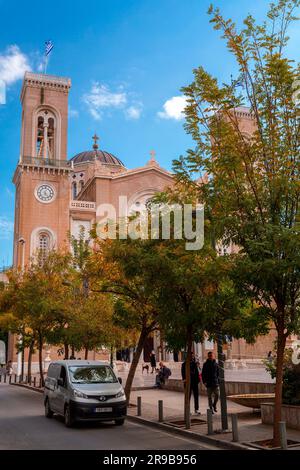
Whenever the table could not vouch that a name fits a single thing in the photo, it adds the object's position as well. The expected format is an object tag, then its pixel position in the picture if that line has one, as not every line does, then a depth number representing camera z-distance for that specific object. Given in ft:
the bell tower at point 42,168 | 154.71
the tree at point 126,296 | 53.93
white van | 42.16
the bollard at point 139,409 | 49.57
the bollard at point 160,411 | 44.77
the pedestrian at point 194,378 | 49.70
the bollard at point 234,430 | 33.84
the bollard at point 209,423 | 36.86
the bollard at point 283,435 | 30.42
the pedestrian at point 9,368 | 143.91
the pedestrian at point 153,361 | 120.62
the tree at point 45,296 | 81.71
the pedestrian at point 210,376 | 48.01
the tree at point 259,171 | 31.86
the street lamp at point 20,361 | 140.15
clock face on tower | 157.69
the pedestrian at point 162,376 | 82.38
